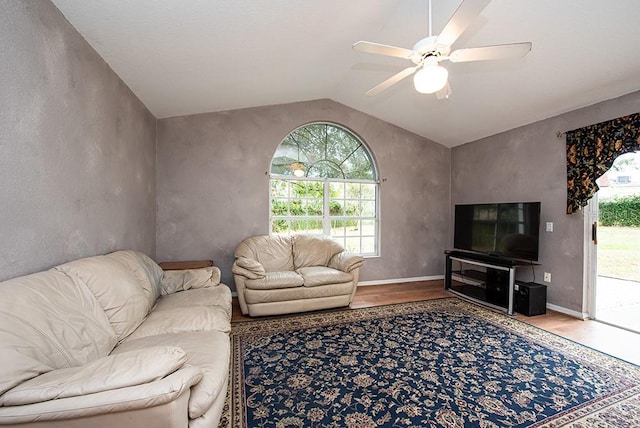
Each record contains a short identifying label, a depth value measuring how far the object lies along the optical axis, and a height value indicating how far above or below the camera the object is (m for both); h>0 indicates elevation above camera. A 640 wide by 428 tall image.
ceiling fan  1.77 +1.09
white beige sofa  0.96 -0.64
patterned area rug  1.73 -1.23
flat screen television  3.58 -0.20
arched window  4.48 +0.41
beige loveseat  3.27 -0.77
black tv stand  3.58 -0.93
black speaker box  3.41 -1.02
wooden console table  3.40 -0.67
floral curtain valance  2.92 +0.73
